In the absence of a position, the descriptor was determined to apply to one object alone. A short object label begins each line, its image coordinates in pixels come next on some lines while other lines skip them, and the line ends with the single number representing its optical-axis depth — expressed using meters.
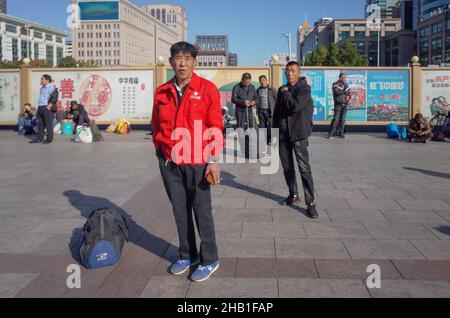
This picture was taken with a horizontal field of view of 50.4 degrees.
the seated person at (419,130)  13.73
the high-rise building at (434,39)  84.81
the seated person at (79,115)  15.30
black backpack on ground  4.11
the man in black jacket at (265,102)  10.27
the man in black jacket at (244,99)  10.27
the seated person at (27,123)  17.03
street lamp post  43.13
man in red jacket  3.74
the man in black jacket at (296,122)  5.71
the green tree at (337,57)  67.49
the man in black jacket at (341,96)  14.94
